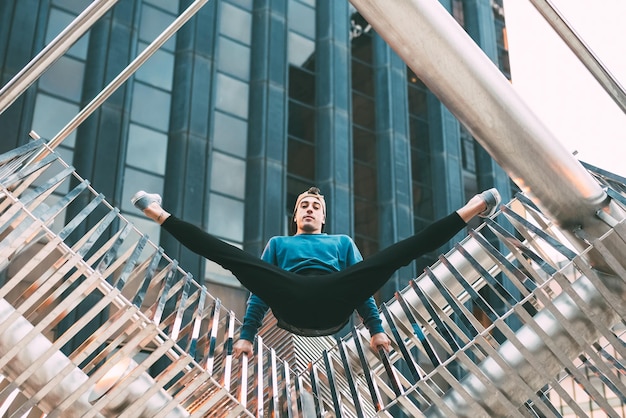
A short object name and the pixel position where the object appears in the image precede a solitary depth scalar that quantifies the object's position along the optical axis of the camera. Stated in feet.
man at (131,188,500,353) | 18.30
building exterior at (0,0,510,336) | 66.03
